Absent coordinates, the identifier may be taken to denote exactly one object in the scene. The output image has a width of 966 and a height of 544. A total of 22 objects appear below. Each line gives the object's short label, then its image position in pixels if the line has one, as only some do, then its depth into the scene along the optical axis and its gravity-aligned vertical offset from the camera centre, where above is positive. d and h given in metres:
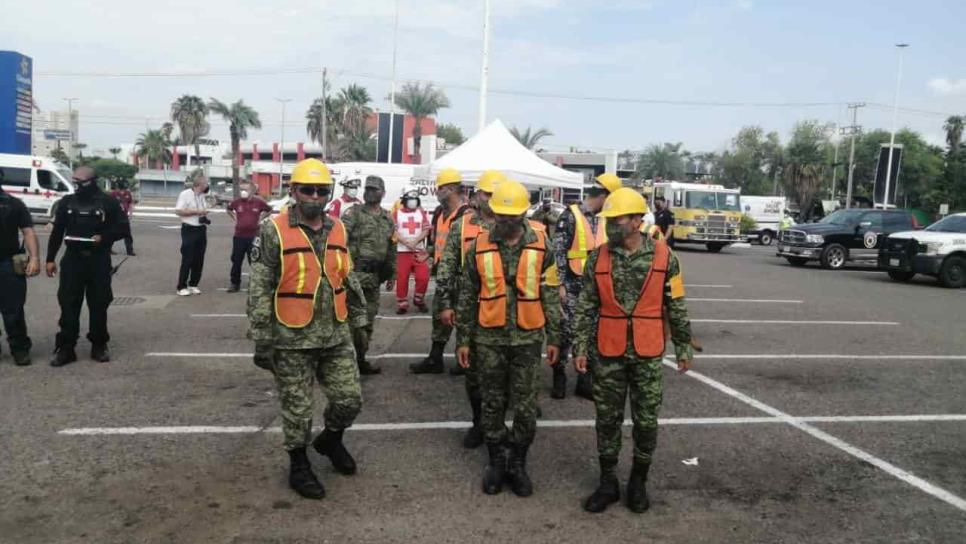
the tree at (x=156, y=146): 90.38 +4.29
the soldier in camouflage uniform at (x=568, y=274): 6.52 -0.59
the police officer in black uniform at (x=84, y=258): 7.22 -0.77
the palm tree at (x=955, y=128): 80.06 +10.54
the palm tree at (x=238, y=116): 65.46 +6.19
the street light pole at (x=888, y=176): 32.90 +2.09
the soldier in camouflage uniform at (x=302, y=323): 4.26 -0.75
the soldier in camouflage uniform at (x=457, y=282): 5.30 -0.60
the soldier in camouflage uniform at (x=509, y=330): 4.49 -0.76
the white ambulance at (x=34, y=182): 25.27 -0.25
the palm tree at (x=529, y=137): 55.62 +4.91
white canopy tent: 13.49 +0.72
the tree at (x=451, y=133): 92.27 +8.11
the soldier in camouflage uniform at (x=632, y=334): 4.22 -0.69
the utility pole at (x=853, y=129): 57.54 +7.15
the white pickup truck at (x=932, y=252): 16.77 -0.59
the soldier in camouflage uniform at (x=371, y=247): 7.20 -0.51
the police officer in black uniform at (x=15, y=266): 7.07 -0.86
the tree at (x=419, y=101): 53.97 +6.87
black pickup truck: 20.88 -0.45
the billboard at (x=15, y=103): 30.20 +2.86
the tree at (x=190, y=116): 74.25 +6.64
